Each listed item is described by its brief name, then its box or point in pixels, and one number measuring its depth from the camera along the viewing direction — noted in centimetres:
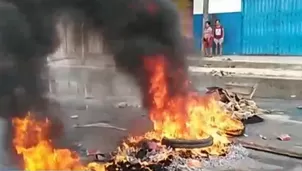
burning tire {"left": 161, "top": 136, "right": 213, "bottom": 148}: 611
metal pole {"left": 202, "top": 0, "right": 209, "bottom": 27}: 1858
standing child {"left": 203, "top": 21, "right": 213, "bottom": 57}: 1790
